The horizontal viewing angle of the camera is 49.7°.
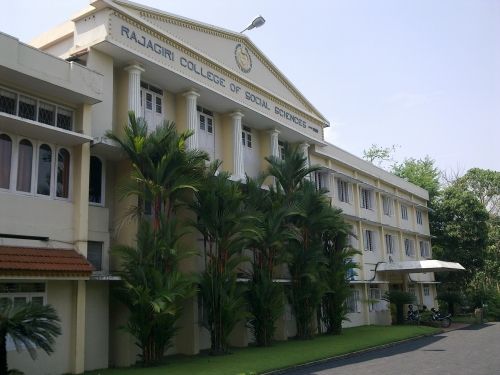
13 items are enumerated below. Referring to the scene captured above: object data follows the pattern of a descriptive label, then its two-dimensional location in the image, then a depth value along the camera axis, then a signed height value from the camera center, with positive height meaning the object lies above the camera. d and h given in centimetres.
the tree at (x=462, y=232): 3678 +334
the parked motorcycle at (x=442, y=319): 2784 -194
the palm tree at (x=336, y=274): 2220 +40
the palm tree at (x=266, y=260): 1839 +92
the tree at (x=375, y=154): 5388 +1263
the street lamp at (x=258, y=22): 2050 +991
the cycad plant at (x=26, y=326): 998 -61
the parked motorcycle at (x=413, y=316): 2873 -181
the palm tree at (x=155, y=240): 1379 +129
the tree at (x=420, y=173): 4892 +1015
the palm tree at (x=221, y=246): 1627 +127
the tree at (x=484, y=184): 4669 +823
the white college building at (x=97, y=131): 1270 +469
